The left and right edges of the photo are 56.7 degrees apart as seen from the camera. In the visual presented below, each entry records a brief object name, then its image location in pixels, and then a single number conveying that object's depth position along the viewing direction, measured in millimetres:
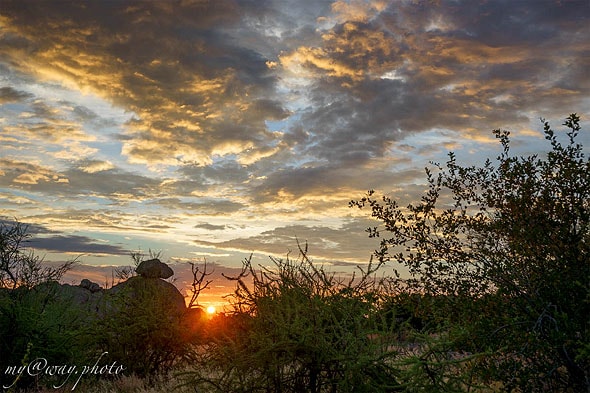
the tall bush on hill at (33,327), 13609
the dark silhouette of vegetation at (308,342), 4801
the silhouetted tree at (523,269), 9930
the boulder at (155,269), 43794
